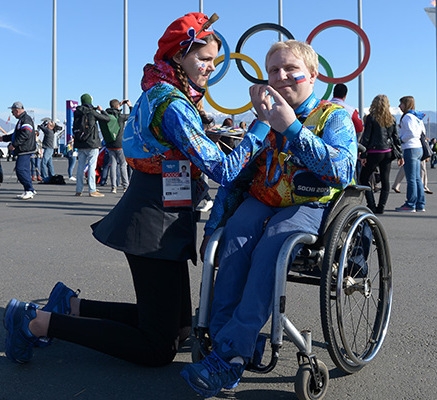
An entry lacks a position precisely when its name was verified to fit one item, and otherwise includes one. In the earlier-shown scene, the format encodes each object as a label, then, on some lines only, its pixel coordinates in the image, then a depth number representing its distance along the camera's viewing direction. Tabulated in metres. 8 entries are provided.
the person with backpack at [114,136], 12.45
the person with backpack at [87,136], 12.09
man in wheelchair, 2.65
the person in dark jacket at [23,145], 11.55
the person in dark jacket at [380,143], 9.49
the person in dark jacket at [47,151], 16.56
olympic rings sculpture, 15.49
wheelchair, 2.67
